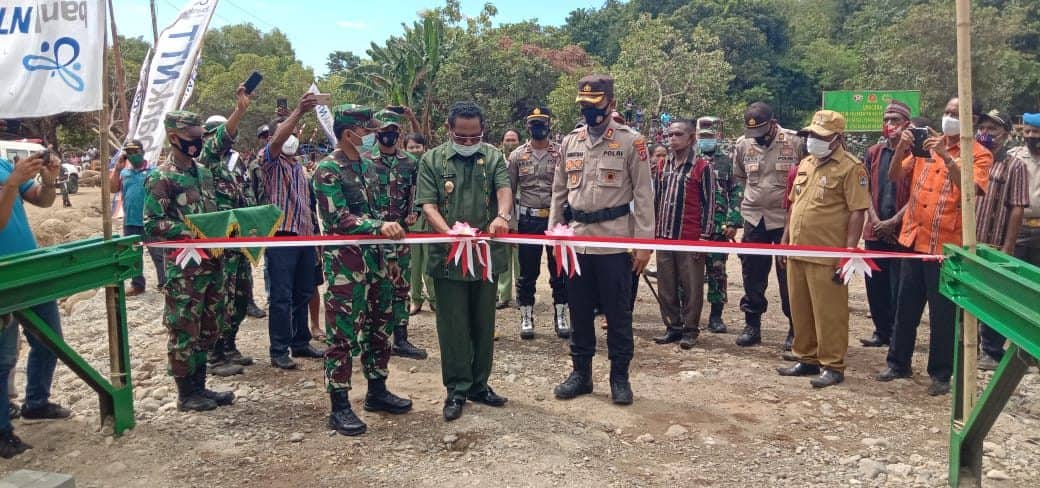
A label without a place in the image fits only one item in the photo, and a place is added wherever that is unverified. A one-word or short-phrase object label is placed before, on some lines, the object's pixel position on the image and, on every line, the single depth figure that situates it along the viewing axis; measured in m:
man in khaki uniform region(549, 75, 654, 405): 4.71
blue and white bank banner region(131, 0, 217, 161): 5.51
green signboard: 21.59
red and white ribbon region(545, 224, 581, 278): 4.48
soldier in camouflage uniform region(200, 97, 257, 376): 4.96
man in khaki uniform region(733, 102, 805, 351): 6.22
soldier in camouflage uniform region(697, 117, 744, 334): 6.62
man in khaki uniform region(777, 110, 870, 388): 4.99
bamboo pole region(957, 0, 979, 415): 3.07
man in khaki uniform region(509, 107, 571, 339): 6.86
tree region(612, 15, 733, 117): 28.53
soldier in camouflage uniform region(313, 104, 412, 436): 4.29
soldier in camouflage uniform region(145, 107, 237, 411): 4.58
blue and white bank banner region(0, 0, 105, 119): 3.74
